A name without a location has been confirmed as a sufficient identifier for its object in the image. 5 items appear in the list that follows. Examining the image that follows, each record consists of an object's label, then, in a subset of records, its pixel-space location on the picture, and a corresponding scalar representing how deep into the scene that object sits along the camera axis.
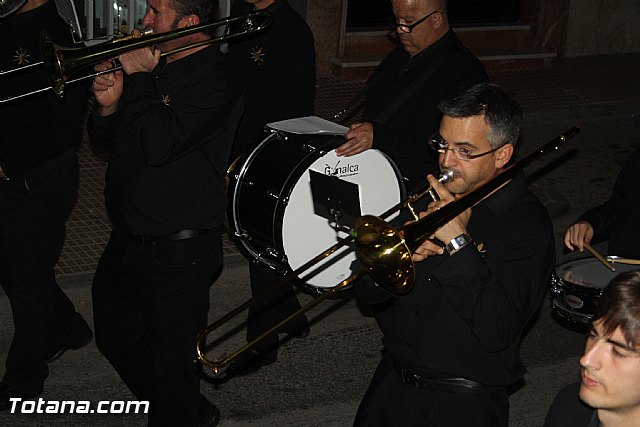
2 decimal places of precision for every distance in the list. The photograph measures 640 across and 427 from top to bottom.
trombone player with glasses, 3.56
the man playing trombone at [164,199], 4.43
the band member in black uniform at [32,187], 5.05
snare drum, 4.57
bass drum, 5.15
